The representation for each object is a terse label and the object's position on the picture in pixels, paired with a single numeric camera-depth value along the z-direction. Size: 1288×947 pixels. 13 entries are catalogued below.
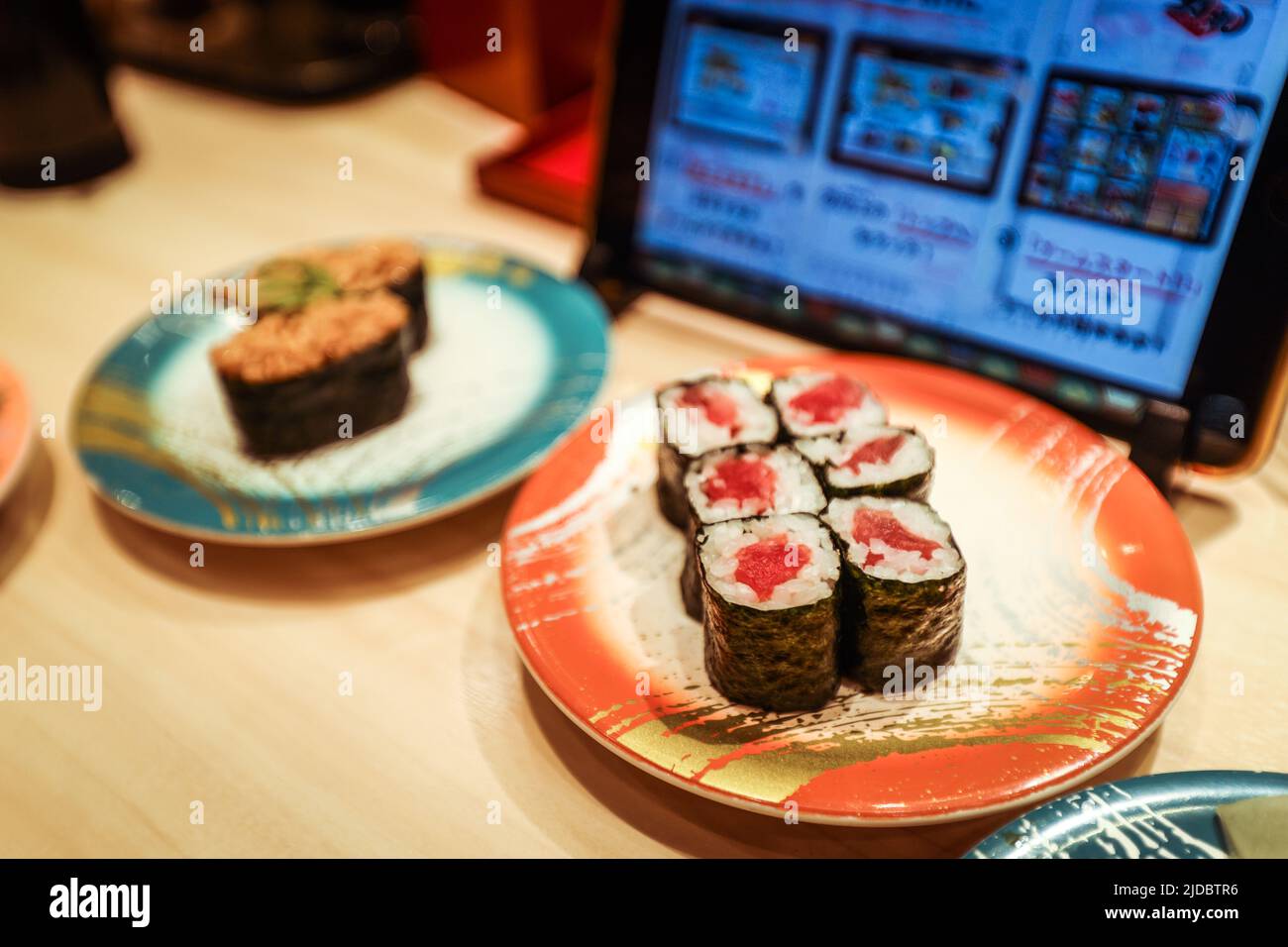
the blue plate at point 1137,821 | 0.16
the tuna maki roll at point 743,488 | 0.21
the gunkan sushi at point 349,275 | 0.29
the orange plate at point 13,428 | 0.26
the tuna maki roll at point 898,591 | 0.18
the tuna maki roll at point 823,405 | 0.23
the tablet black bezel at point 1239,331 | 0.20
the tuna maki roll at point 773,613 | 0.18
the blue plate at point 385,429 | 0.24
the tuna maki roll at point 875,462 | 0.21
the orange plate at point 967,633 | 0.17
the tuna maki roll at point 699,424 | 0.23
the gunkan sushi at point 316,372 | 0.26
